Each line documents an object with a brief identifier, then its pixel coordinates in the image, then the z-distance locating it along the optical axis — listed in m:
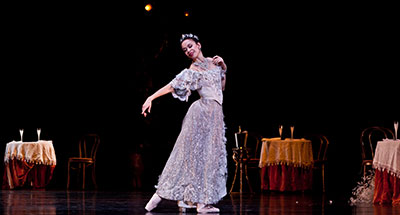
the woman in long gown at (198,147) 7.84
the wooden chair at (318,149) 16.14
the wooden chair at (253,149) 16.53
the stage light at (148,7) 17.19
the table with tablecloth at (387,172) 10.37
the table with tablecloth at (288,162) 15.82
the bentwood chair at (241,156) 15.20
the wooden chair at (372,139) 17.33
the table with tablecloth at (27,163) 16.82
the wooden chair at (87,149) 18.61
